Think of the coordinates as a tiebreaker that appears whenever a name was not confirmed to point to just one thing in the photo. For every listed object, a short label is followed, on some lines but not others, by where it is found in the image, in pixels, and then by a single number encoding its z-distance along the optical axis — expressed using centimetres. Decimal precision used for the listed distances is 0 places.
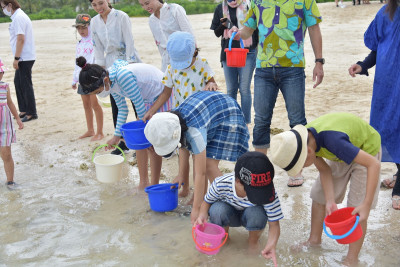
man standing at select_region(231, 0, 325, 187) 364
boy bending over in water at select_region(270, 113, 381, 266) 245
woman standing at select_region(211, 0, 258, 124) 490
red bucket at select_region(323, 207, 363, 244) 245
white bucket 395
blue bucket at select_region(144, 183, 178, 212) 365
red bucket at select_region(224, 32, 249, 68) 454
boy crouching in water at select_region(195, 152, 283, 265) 263
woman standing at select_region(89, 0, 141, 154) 485
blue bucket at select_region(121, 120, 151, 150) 377
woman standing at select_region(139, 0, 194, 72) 456
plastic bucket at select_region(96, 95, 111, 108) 573
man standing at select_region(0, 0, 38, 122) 637
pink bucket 277
